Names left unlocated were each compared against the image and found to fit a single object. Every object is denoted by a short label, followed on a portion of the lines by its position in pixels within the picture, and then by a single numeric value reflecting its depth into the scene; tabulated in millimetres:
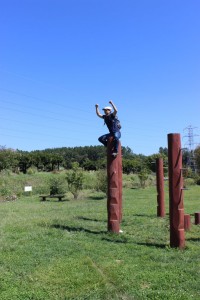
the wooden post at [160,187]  13352
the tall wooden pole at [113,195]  9500
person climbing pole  9633
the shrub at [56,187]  24734
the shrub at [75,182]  23531
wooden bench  22541
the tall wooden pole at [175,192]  7996
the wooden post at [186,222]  10445
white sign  26516
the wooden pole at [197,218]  11586
